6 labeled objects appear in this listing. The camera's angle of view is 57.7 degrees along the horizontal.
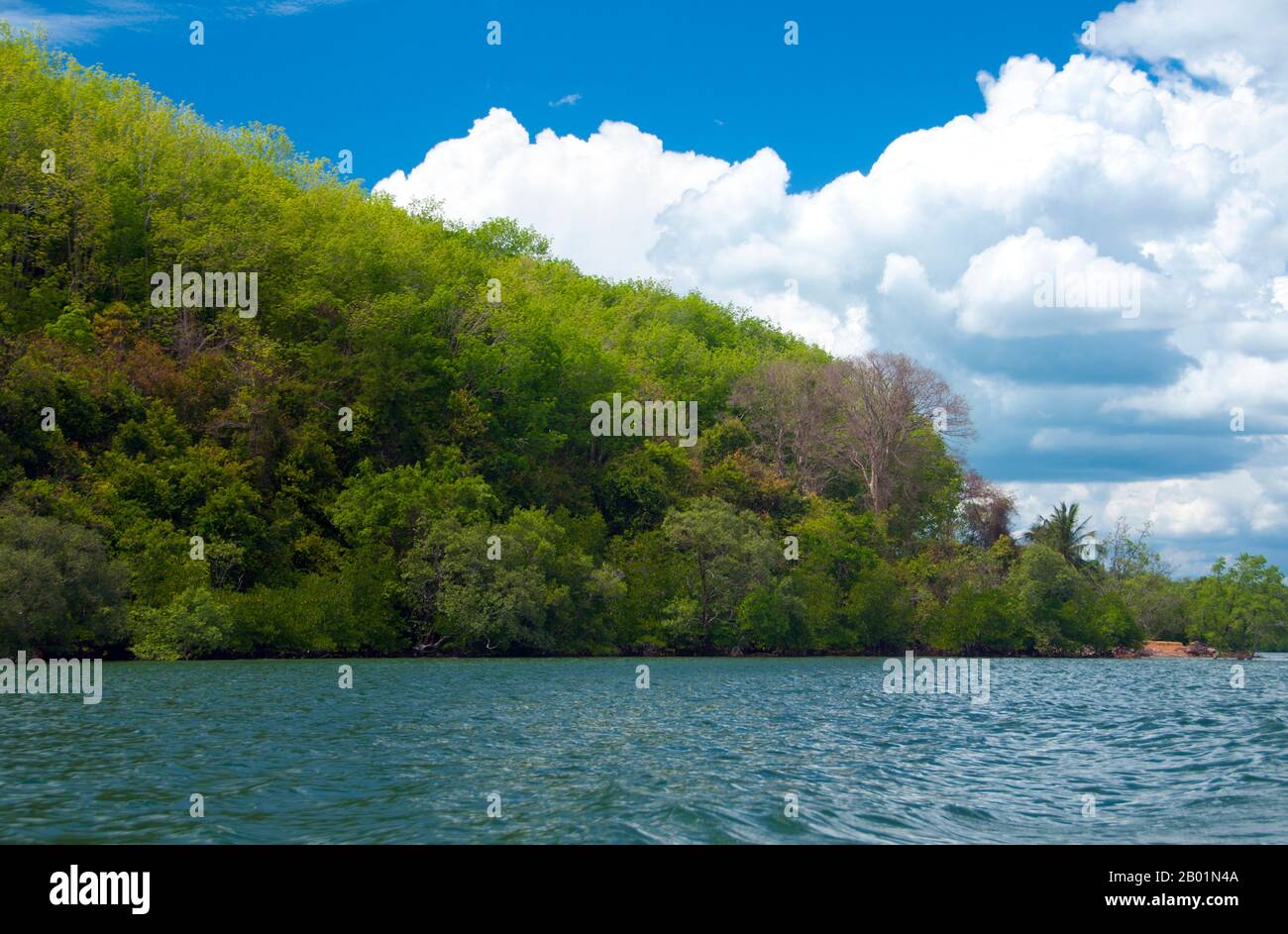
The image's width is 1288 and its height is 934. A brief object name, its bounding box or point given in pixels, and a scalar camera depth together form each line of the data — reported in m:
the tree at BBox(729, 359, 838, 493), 98.06
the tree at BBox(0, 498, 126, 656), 49.75
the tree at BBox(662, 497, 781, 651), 78.25
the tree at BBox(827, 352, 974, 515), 94.38
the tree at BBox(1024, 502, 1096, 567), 113.94
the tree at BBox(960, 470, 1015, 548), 108.62
